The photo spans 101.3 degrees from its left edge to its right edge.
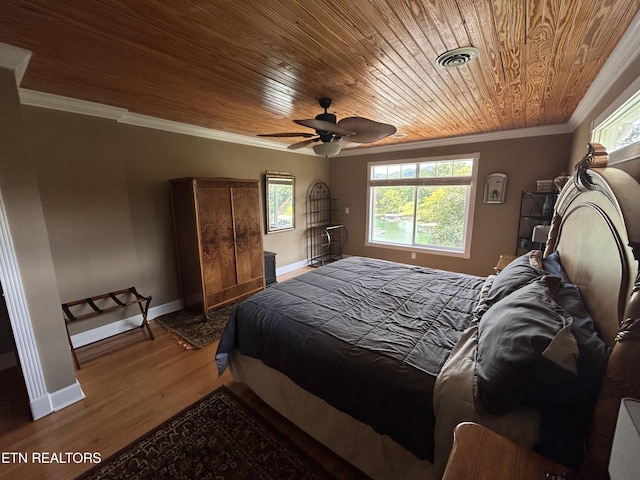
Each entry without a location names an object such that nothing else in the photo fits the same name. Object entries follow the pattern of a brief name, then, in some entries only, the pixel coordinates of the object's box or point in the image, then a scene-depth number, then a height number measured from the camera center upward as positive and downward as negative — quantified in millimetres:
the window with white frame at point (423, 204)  4188 -195
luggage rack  2443 -1085
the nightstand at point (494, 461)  710 -752
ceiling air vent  1564 +826
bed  899 -820
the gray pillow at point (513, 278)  1601 -558
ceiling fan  2047 +518
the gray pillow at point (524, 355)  920 -621
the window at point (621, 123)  1516 +450
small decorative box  3384 +68
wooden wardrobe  3039 -506
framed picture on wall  3787 +47
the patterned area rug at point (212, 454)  1461 -1518
